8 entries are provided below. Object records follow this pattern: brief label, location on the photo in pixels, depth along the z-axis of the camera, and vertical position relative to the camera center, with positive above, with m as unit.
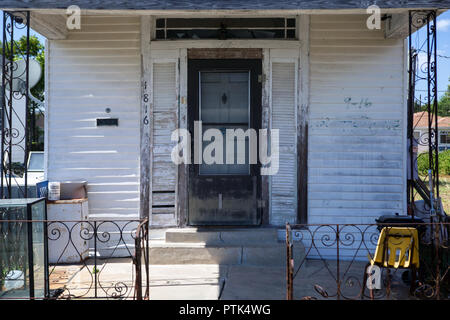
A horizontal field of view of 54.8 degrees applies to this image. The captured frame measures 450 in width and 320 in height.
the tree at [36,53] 20.18 +4.87
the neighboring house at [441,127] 36.53 +2.54
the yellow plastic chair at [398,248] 4.50 -0.97
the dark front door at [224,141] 6.41 +0.21
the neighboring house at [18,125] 13.58 +0.99
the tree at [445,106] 49.34 +5.73
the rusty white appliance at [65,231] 6.07 -1.07
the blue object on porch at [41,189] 6.16 -0.49
